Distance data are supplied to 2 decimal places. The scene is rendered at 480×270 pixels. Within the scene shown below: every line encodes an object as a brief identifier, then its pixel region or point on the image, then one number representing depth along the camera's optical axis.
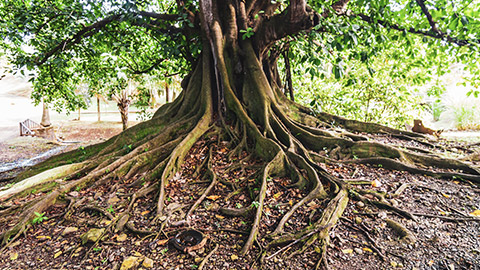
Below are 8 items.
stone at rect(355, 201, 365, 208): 2.96
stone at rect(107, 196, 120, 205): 3.30
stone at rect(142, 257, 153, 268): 2.31
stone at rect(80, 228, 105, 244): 2.62
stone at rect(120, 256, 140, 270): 2.29
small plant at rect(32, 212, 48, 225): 2.97
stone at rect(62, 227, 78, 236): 2.81
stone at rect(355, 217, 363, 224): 2.71
